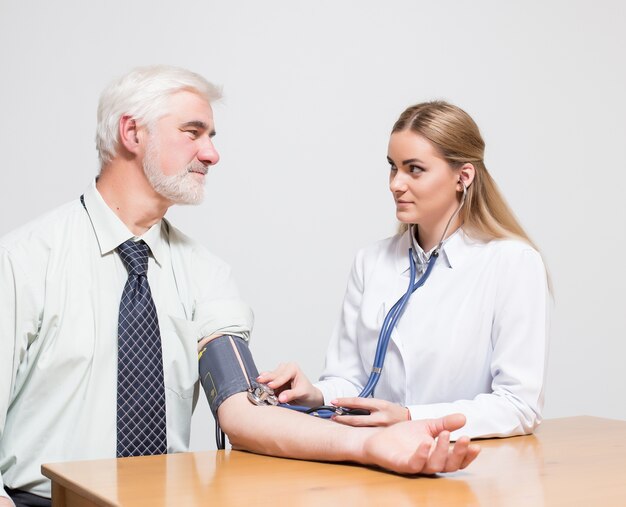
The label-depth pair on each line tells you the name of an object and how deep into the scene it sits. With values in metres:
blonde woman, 2.22
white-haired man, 2.04
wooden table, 1.47
